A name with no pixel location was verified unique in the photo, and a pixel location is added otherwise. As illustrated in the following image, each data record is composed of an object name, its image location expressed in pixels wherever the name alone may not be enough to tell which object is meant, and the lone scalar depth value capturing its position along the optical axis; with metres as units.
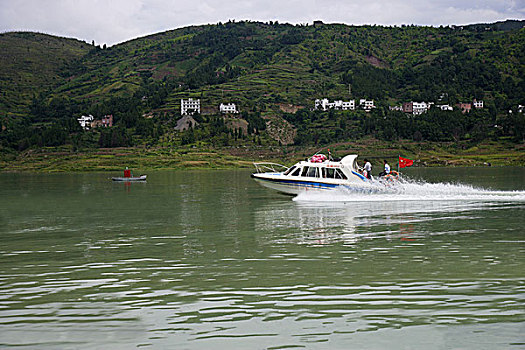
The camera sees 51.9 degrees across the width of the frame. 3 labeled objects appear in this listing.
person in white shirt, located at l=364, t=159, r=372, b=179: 43.16
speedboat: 41.84
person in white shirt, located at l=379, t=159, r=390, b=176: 43.45
